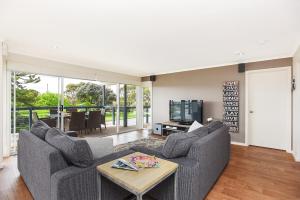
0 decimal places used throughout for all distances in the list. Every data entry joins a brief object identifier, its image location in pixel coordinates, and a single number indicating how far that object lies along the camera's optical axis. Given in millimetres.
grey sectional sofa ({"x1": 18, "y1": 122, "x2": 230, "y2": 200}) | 1344
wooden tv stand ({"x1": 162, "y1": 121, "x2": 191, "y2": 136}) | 4664
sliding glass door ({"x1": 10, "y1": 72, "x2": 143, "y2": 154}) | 3705
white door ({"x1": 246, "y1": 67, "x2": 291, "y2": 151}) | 3674
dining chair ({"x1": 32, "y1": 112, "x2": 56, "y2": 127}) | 4104
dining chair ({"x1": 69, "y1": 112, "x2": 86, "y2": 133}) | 4766
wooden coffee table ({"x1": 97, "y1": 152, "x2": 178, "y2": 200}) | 1090
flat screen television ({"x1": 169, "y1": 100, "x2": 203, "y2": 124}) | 4695
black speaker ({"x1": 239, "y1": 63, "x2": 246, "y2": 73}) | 4123
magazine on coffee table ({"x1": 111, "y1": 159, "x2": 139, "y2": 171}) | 1335
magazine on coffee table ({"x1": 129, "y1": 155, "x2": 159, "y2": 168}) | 1395
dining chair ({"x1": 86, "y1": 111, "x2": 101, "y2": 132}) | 5222
